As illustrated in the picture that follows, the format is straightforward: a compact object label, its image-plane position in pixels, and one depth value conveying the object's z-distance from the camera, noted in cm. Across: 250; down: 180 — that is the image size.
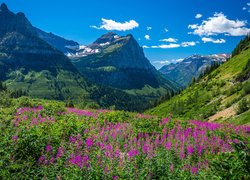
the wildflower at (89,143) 842
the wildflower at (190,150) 917
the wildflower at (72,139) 893
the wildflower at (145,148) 868
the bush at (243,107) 3379
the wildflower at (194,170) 730
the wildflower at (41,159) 747
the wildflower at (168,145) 925
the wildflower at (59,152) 759
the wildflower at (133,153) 801
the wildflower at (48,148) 793
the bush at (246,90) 4368
